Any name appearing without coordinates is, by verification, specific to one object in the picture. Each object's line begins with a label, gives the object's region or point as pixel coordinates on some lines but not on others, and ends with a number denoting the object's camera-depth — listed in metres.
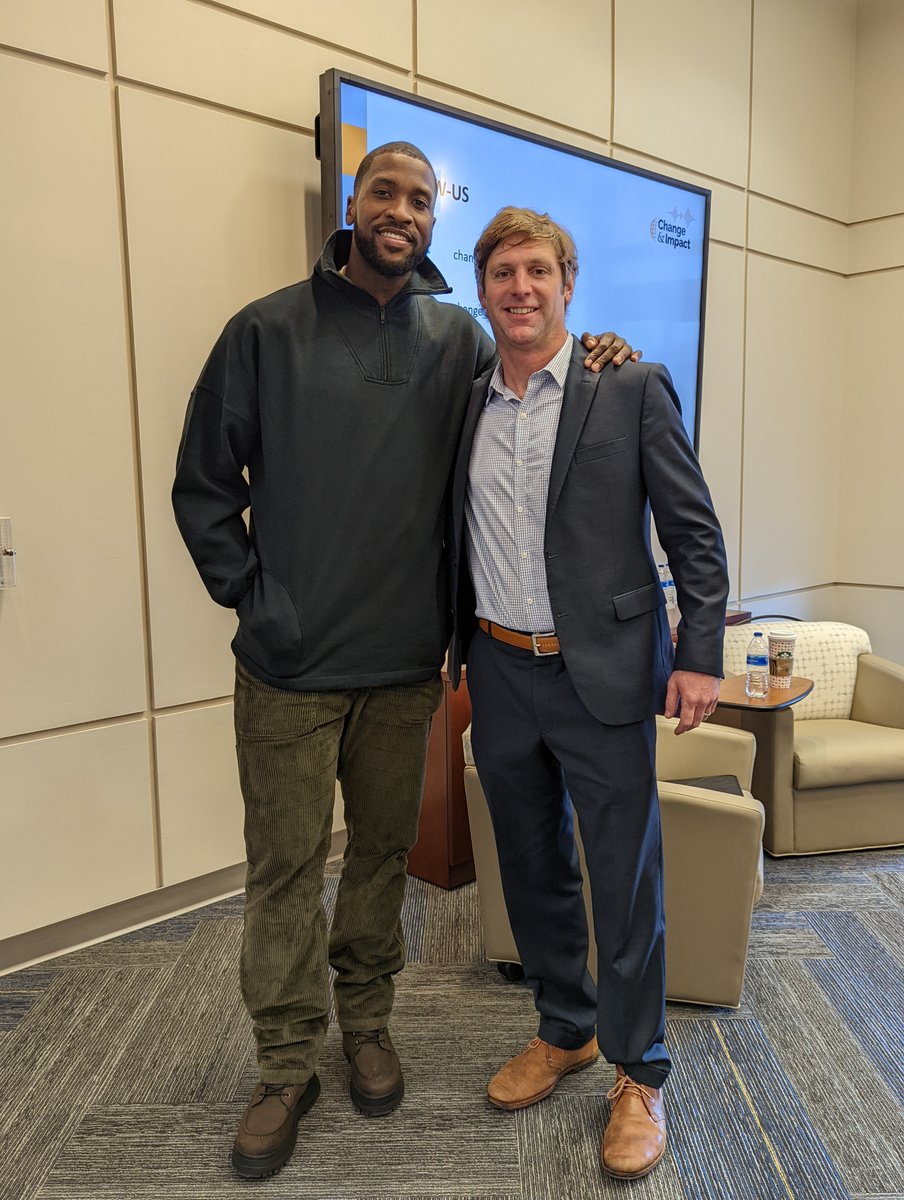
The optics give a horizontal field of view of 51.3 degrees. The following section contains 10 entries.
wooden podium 3.00
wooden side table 3.04
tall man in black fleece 1.83
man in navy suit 1.75
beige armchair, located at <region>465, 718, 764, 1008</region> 2.26
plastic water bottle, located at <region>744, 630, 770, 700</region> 3.21
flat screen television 2.85
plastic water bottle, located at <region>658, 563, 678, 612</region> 4.05
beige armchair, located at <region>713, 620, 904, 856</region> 3.25
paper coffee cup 3.26
